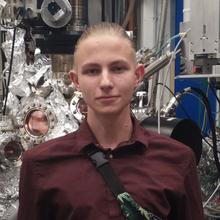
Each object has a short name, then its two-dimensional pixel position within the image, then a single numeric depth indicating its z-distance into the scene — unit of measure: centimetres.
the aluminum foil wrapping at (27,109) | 203
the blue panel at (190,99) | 287
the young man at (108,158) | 111
